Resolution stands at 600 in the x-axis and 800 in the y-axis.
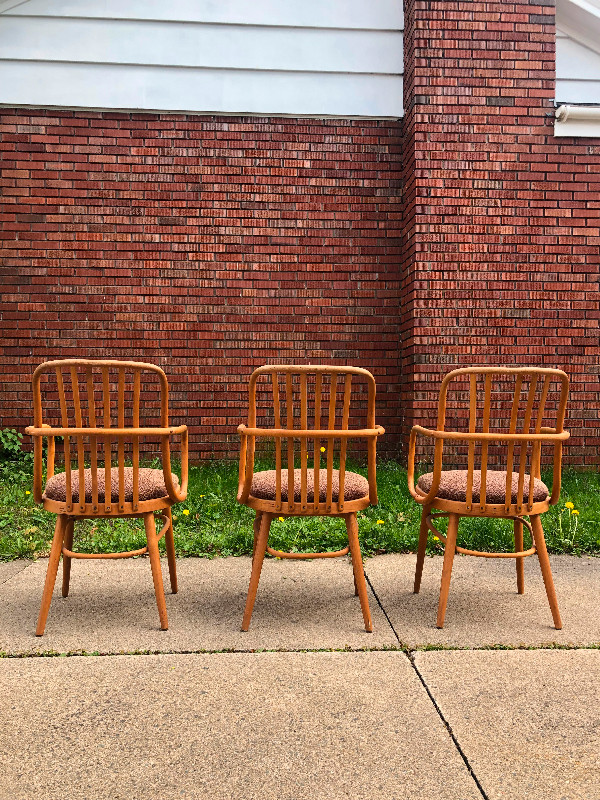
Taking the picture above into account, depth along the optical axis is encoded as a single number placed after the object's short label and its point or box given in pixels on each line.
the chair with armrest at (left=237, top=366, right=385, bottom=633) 2.46
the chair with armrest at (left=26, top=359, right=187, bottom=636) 2.44
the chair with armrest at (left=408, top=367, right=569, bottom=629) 2.53
